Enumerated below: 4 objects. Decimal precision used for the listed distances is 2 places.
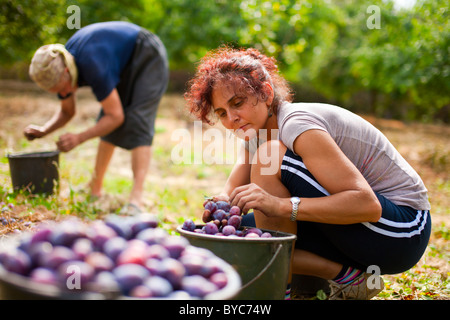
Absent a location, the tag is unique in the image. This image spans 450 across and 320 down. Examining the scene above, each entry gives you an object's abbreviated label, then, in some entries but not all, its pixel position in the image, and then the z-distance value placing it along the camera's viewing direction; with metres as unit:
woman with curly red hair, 1.64
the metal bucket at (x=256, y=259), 1.42
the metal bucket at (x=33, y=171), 3.09
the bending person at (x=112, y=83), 2.97
